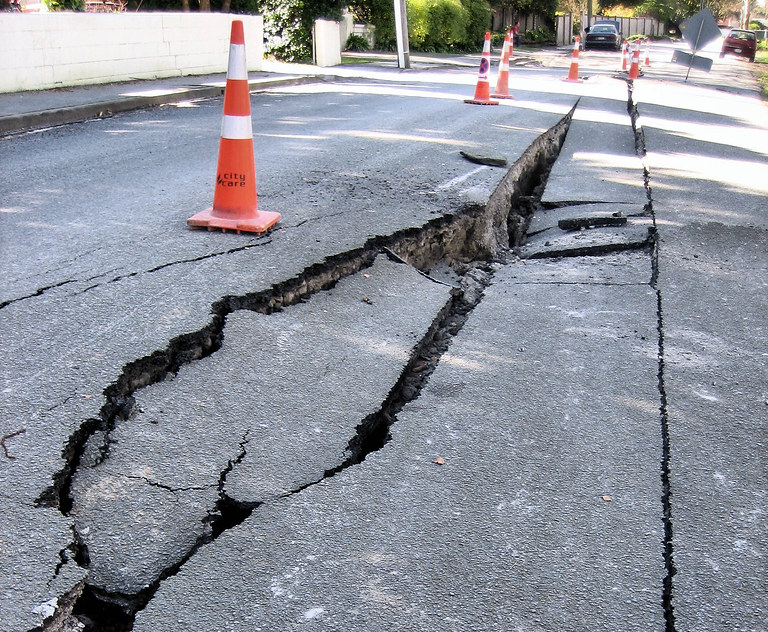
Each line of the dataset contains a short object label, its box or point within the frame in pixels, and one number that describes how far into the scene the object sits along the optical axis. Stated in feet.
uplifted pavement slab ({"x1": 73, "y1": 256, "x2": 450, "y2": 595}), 6.91
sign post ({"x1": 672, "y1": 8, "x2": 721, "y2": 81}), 63.00
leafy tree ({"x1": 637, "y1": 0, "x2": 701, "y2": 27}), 262.26
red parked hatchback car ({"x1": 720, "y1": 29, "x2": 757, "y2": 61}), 128.67
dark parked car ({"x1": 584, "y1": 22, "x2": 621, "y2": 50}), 139.63
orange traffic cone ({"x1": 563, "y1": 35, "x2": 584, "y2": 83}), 63.67
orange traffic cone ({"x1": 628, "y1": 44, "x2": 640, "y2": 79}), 69.77
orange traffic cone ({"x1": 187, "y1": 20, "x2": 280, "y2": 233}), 14.89
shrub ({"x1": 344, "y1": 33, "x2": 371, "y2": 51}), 92.58
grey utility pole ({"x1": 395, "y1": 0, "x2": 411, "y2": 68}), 70.03
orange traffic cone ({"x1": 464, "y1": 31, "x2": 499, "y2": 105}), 40.11
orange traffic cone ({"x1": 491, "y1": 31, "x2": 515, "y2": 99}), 44.42
